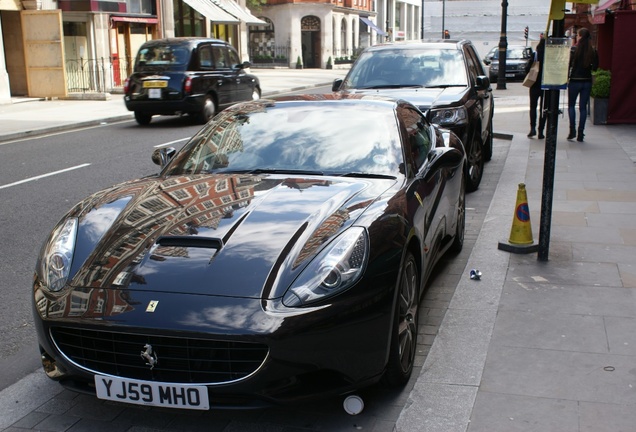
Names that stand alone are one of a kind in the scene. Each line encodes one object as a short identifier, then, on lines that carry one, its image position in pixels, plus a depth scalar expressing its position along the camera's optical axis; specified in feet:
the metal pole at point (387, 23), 250.68
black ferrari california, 11.02
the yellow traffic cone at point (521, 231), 21.70
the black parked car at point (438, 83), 29.84
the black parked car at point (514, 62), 111.86
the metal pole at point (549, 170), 20.30
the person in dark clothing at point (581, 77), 43.45
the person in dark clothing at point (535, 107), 46.32
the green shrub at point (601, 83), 50.65
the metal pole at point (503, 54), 88.99
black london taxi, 56.95
